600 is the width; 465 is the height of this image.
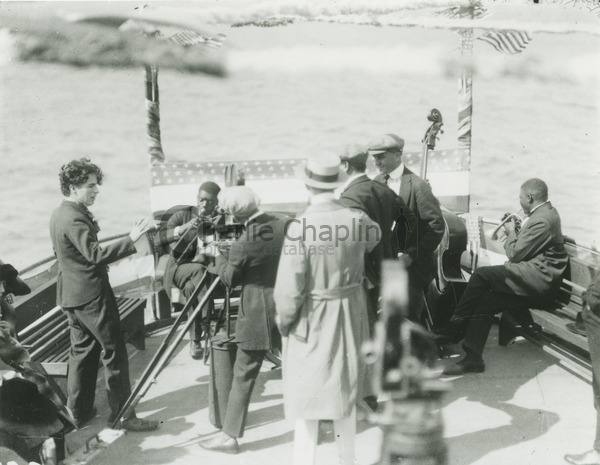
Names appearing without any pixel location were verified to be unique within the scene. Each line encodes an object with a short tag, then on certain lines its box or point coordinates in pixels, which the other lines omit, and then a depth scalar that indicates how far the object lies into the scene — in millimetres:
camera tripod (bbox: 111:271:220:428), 7926
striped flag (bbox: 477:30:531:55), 11094
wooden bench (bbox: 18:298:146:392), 7915
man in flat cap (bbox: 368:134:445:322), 9094
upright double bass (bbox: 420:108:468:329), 10703
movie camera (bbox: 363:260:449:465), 7859
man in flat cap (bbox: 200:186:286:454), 7430
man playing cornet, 9680
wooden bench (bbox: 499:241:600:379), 9555
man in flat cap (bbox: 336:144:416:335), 8187
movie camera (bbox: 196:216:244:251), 8187
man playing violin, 11000
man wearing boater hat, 6492
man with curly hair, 7656
